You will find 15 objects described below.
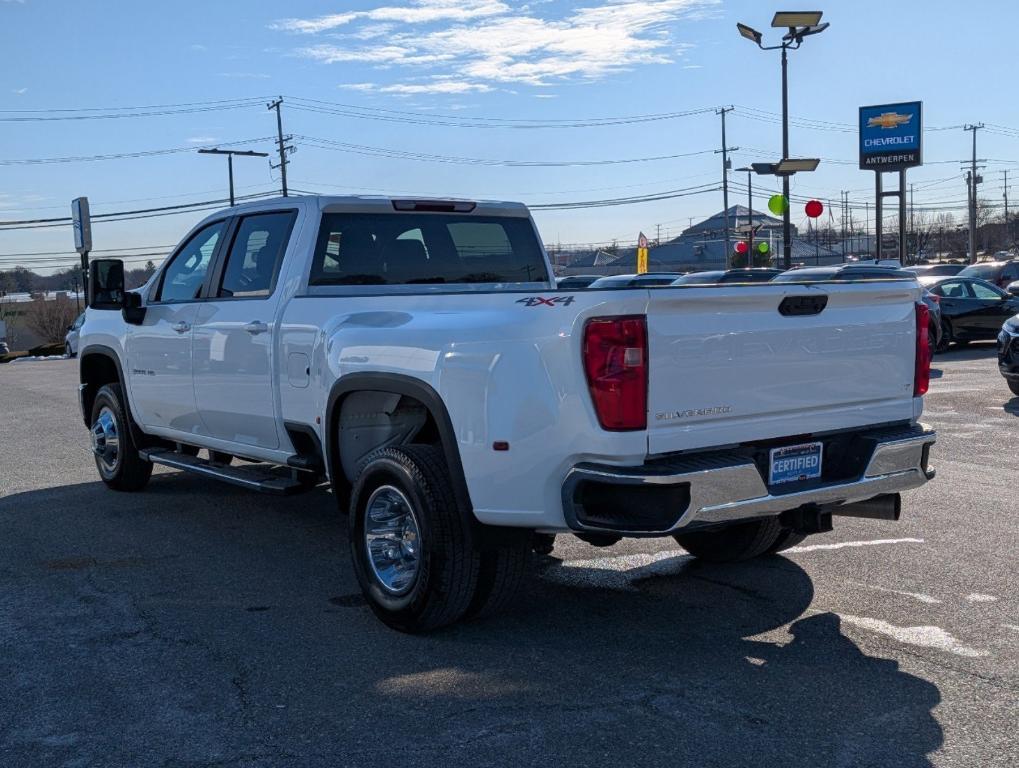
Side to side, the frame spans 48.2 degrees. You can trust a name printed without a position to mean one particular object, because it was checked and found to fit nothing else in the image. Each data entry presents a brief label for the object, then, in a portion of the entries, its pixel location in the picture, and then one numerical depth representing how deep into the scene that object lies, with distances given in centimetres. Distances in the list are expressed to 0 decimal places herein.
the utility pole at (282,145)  5978
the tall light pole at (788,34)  2708
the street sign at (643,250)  3095
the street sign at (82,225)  3469
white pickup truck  436
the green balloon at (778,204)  2834
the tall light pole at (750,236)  3594
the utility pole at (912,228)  11628
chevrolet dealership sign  3891
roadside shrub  8400
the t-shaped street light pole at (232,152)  5225
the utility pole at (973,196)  7666
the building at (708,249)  9062
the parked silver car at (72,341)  3422
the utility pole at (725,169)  7335
